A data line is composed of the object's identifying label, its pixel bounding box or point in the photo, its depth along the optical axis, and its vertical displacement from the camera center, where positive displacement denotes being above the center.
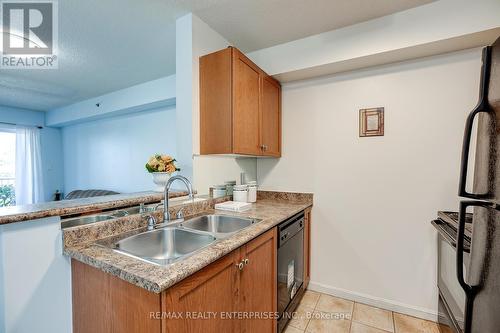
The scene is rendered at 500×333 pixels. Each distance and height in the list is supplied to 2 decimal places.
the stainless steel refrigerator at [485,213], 0.63 -0.16
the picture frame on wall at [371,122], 1.98 +0.37
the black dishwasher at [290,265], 1.62 -0.81
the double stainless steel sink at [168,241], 1.20 -0.43
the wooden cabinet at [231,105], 1.71 +0.47
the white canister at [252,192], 2.25 -0.28
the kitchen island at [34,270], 0.94 -0.47
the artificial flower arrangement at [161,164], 1.67 +0.00
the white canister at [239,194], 2.11 -0.28
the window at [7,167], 4.03 -0.04
